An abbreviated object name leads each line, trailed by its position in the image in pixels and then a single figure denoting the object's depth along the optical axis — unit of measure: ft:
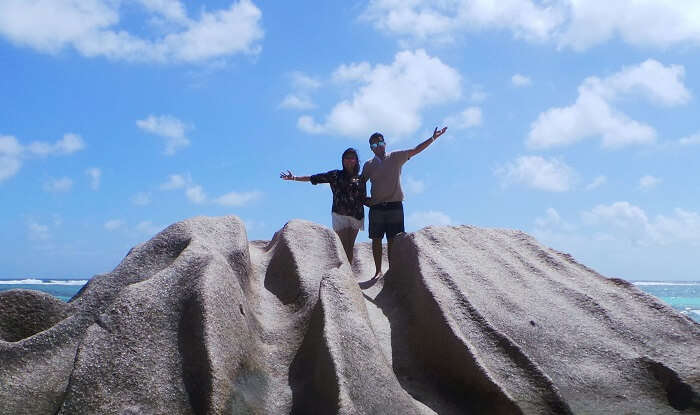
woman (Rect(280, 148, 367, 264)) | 24.41
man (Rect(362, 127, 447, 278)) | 24.35
